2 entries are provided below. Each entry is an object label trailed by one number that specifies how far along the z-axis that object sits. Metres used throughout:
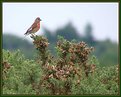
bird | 21.56
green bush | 18.50
